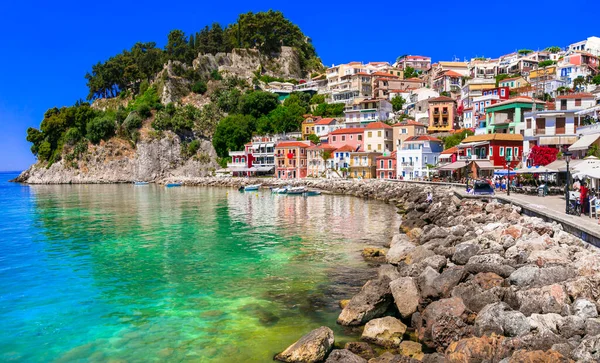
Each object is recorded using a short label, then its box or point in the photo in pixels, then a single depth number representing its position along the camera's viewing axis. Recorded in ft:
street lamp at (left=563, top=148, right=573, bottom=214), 58.90
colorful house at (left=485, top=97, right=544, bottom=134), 156.46
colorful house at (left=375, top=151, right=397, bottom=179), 210.59
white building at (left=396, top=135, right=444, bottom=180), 197.77
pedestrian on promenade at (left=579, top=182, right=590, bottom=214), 60.64
